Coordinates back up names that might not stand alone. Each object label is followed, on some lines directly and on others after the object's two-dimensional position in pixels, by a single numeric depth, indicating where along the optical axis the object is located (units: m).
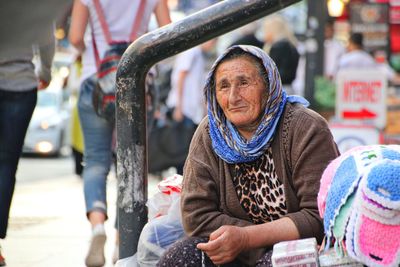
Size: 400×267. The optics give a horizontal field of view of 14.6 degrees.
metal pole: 5.82
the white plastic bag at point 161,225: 6.23
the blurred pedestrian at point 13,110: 8.16
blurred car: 29.44
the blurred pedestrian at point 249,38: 13.93
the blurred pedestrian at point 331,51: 26.07
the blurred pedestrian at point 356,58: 20.61
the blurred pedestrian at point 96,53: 8.78
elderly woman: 5.66
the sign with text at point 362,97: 14.61
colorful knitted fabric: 4.74
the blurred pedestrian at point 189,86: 15.36
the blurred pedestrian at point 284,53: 13.84
